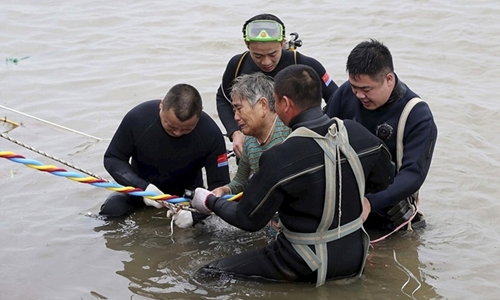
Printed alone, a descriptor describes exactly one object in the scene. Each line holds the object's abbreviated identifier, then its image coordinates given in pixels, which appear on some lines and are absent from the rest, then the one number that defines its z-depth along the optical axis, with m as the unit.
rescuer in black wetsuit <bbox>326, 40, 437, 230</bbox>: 4.61
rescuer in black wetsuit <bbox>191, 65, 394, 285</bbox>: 3.98
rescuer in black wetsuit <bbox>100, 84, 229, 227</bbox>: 5.34
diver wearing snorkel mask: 5.66
